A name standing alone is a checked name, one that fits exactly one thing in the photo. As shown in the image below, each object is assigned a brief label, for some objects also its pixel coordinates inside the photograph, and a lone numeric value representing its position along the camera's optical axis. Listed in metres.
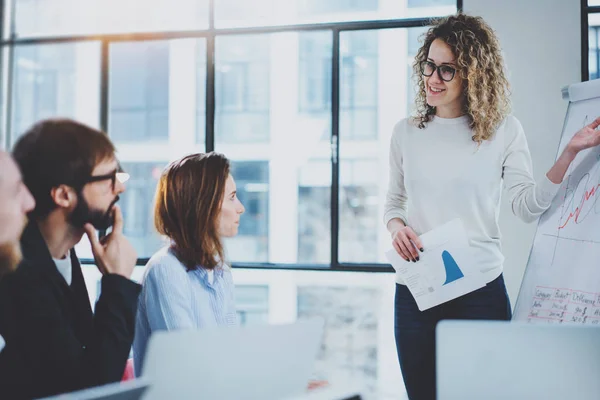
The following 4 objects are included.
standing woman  2.02
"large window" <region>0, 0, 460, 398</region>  3.38
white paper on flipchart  1.89
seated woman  1.69
